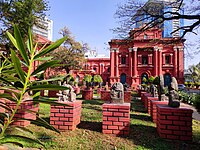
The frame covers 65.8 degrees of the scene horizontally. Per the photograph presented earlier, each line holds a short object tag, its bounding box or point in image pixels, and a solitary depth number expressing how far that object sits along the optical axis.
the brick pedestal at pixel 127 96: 10.07
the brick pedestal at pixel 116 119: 3.28
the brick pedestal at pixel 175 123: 3.11
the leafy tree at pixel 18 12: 12.54
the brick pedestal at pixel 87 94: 10.99
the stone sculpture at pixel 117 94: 3.70
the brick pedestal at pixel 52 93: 11.01
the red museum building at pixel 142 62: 26.88
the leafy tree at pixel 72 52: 23.61
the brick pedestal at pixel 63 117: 3.48
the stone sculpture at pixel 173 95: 3.44
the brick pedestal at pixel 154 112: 4.75
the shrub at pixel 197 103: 4.57
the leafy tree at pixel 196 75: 32.26
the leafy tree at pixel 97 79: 18.48
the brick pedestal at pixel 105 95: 10.90
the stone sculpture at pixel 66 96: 3.87
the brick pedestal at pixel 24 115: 3.44
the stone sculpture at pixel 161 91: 5.08
